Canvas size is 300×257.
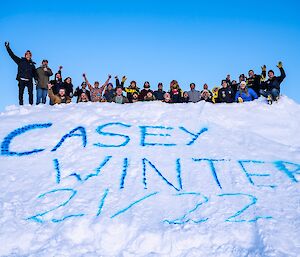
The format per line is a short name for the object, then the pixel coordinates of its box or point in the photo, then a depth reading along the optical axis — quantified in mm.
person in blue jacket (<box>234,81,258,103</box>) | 10891
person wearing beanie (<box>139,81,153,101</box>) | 11322
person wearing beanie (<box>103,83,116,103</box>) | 11555
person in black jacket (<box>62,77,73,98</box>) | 11588
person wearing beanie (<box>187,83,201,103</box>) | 11711
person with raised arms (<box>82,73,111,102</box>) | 11633
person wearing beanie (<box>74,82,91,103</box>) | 11766
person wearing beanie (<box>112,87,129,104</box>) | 10984
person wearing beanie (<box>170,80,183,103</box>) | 11448
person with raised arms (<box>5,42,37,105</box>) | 10445
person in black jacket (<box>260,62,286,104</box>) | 10508
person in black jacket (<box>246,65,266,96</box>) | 11500
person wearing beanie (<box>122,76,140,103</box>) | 11523
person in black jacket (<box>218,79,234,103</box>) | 11159
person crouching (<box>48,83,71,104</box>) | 10995
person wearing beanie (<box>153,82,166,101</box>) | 11625
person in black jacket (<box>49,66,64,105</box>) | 11358
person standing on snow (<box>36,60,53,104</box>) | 10836
